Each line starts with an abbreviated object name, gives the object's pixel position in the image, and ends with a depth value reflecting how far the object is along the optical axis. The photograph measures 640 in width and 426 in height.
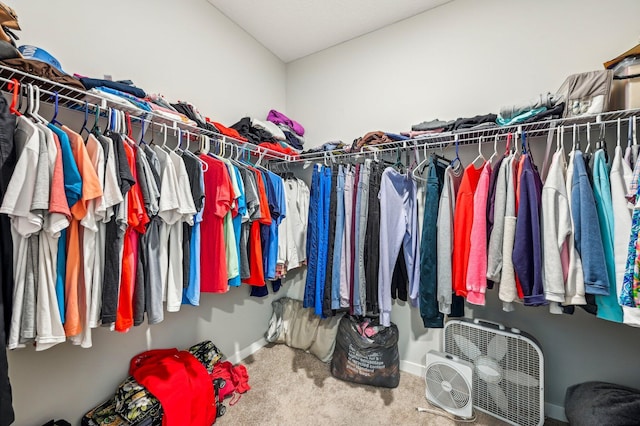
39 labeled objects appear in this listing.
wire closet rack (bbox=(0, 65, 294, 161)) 0.92
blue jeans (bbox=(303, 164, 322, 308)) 1.88
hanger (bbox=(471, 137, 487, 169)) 1.79
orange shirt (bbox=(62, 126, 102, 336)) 0.94
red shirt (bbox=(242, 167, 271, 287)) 1.67
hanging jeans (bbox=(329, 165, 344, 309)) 1.76
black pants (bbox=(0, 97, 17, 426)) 0.78
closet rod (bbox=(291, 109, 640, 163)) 1.23
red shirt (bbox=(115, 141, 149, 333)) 1.07
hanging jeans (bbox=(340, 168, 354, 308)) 1.75
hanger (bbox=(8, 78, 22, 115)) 0.88
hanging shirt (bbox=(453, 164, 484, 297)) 1.42
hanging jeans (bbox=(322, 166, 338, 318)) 1.79
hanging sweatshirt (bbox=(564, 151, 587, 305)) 1.12
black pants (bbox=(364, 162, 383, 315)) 1.66
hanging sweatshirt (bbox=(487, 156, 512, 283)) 1.29
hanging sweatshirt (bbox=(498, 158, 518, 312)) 1.23
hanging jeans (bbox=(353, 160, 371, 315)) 1.69
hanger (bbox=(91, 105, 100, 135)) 1.08
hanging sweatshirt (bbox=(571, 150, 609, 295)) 1.06
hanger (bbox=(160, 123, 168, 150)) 1.30
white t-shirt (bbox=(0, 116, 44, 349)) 0.82
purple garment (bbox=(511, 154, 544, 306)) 1.19
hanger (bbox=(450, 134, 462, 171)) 1.59
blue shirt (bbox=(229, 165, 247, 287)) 1.51
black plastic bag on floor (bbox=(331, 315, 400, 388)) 1.82
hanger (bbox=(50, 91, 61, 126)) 1.00
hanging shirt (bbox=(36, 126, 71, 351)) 0.88
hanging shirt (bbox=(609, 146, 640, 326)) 1.06
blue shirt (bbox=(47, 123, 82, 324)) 0.92
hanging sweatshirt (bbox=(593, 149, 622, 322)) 1.08
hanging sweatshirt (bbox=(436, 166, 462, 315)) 1.44
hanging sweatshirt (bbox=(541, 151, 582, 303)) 1.14
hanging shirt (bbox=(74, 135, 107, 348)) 0.97
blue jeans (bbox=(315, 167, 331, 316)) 1.84
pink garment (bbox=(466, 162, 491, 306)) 1.32
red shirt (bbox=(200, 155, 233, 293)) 1.42
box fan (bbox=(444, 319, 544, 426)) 1.43
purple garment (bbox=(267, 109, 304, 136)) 2.38
